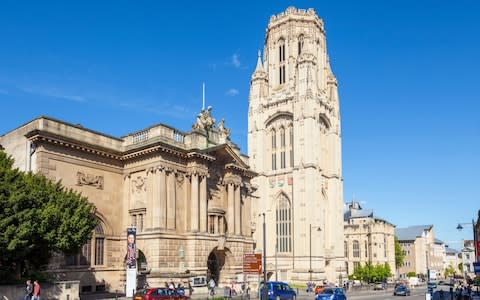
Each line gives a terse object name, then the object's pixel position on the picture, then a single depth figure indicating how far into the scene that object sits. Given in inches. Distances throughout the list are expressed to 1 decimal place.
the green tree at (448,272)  7433.1
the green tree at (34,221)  1157.7
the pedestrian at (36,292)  1126.0
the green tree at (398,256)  5477.4
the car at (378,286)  3063.5
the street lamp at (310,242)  3308.1
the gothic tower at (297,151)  3459.6
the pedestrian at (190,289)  1620.3
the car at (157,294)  1198.3
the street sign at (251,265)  1151.6
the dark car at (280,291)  1481.3
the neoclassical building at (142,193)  1577.3
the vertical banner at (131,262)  1320.1
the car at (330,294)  1494.8
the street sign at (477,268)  1307.8
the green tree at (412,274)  5540.4
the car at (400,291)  2293.3
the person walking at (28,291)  1149.4
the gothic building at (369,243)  4830.2
